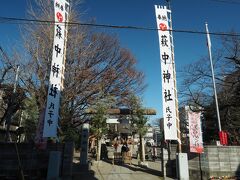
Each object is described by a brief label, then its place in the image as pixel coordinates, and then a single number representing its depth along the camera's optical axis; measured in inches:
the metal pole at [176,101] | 329.8
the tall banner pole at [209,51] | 501.0
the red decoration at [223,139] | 420.0
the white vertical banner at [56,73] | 292.5
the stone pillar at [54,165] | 282.6
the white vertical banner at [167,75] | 330.1
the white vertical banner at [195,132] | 333.3
